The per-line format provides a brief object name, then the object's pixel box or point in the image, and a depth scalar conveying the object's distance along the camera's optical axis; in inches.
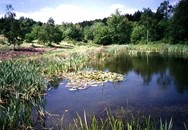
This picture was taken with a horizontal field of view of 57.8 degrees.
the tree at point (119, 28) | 1707.5
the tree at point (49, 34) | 1382.3
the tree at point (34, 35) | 1464.4
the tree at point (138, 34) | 1618.6
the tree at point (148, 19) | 1578.6
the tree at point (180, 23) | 1277.2
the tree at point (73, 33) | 1921.8
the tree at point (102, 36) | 1705.0
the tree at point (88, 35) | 1978.4
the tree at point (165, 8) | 2220.1
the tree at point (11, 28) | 1026.1
